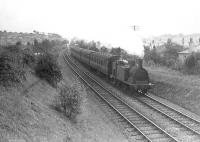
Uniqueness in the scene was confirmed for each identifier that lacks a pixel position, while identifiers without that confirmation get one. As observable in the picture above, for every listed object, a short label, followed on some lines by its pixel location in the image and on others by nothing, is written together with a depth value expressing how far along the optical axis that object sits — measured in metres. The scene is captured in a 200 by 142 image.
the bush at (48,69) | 19.80
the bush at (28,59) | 21.61
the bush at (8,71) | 13.27
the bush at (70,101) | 13.54
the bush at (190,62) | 31.11
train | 23.08
